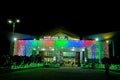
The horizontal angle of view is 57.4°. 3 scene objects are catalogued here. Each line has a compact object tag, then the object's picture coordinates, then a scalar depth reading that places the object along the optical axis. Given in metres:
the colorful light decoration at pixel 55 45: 25.15
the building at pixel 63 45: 24.98
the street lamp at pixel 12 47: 25.06
